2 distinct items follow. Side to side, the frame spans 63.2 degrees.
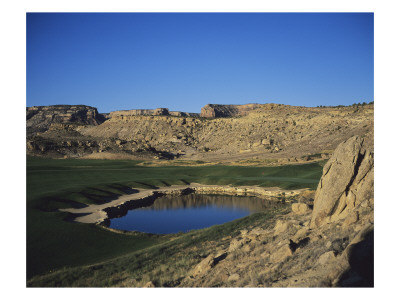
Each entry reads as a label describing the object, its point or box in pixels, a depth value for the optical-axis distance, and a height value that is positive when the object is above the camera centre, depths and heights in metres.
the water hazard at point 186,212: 34.41 -7.68
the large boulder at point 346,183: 14.04 -1.48
